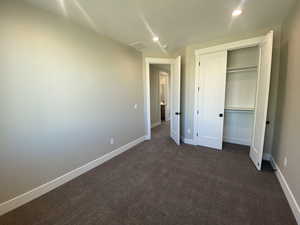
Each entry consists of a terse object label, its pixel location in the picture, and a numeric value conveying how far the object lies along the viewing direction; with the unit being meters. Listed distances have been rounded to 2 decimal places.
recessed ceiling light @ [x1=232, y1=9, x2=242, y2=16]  2.09
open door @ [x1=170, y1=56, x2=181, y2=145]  3.68
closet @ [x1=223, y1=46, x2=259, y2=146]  3.38
